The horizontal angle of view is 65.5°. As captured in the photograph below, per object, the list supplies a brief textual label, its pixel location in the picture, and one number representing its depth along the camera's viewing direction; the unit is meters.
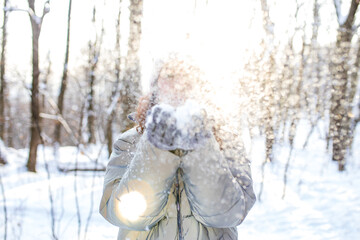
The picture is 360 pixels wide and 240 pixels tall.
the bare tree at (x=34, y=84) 3.62
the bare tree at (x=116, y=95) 5.20
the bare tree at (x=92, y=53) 7.17
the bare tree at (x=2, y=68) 11.52
